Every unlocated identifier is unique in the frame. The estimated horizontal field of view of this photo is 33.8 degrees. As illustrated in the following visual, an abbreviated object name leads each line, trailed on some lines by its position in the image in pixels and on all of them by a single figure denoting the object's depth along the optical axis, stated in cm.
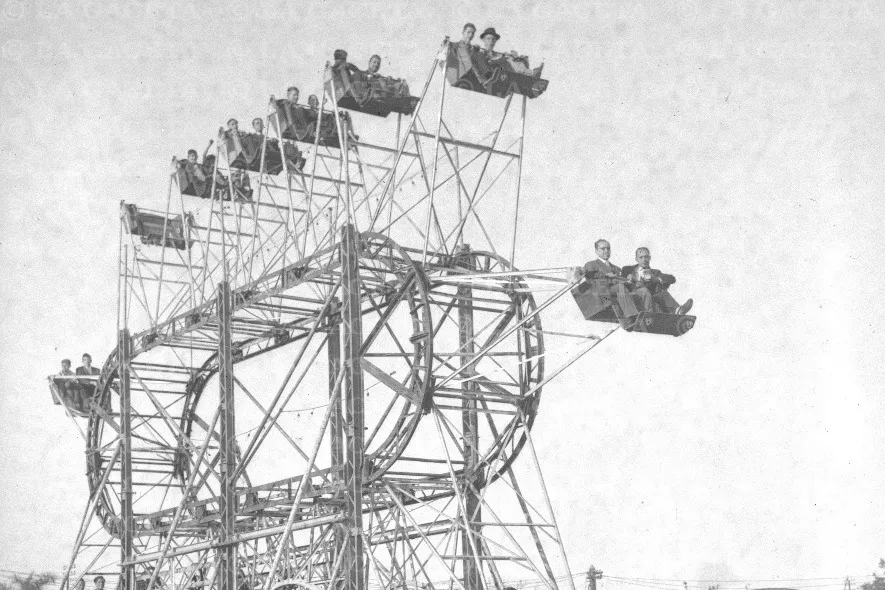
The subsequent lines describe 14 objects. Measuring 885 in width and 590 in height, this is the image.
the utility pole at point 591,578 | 6725
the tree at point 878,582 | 7081
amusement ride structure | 3225
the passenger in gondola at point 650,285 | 2945
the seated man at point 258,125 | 4028
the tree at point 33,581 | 9238
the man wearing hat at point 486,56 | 3275
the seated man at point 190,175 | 4291
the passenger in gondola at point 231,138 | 4044
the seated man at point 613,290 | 2936
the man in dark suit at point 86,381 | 4791
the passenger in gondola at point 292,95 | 3738
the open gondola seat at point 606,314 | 2938
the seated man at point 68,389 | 4781
